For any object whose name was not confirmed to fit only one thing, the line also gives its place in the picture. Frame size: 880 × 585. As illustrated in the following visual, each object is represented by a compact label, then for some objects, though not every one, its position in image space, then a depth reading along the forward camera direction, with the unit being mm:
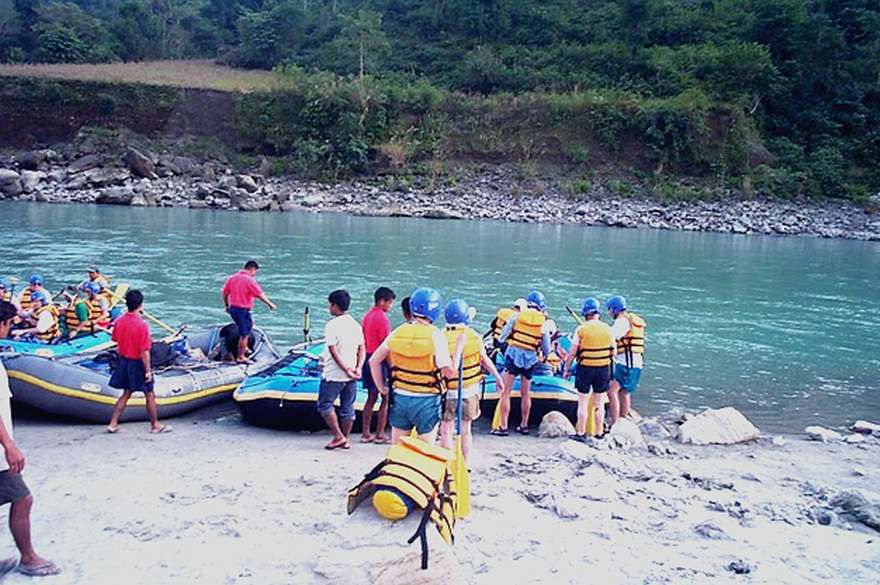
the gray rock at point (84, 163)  35112
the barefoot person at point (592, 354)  6875
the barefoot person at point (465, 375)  5051
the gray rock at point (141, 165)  35406
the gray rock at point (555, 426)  7363
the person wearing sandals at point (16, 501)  3525
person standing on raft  8516
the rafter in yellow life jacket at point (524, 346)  7332
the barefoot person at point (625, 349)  7461
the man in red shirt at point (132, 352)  6281
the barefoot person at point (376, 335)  6289
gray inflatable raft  6703
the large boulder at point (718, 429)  7371
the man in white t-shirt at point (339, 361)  6035
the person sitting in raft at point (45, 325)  8906
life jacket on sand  3779
